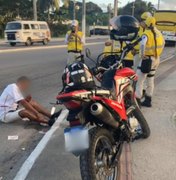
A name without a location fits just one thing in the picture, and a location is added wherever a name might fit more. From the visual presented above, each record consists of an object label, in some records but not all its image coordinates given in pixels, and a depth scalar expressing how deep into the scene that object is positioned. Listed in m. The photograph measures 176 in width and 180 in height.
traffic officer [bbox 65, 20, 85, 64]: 6.85
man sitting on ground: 3.95
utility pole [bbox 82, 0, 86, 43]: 21.37
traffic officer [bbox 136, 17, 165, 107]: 4.54
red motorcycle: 2.22
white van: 19.98
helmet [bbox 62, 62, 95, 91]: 2.34
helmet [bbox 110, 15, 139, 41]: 3.22
